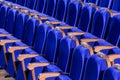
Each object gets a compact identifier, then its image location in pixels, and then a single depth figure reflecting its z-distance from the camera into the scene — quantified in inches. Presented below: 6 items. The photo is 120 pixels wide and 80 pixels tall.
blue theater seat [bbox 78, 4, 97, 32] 259.4
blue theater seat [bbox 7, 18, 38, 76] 257.8
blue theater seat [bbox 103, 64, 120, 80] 160.8
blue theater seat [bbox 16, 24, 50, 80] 239.4
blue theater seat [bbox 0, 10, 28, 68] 287.1
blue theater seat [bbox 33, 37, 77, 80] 209.7
